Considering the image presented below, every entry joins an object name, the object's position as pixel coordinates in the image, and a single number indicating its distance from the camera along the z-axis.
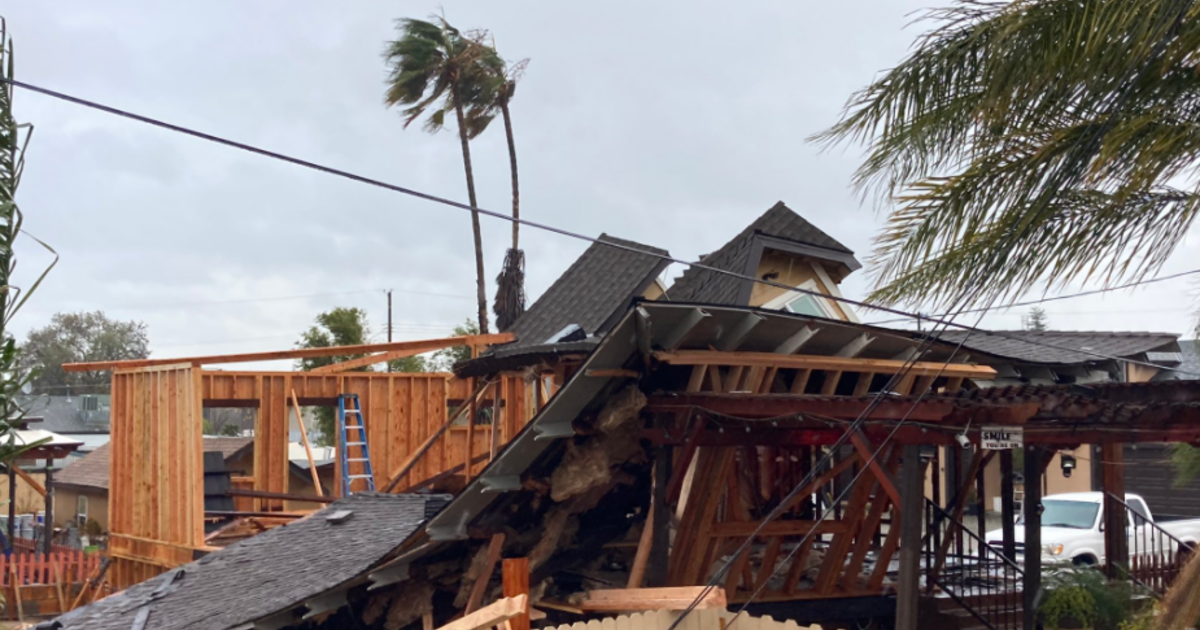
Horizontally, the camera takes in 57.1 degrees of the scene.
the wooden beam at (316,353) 18.59
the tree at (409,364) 50.62
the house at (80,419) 53.91
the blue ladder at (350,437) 22.50
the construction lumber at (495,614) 6.10
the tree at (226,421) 78.25
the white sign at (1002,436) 7.57
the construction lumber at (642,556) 9.23
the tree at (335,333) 41.97
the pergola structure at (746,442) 7.71
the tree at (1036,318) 57.31
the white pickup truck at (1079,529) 18.81
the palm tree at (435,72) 34.09
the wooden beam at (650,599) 7.09
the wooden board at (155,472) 19.44
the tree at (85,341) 79.94
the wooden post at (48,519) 23.00
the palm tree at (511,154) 32.88
